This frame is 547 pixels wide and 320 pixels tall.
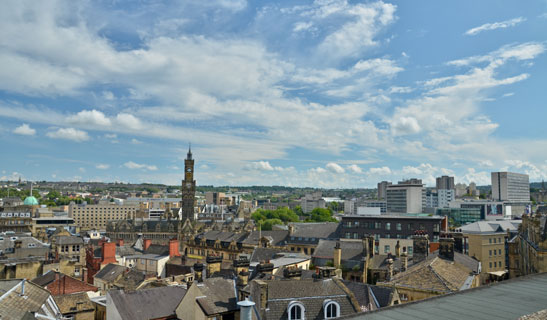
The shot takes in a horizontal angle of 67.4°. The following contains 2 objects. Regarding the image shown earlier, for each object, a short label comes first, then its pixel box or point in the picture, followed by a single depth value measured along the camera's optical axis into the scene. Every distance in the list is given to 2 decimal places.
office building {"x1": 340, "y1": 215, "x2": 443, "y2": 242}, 80.12
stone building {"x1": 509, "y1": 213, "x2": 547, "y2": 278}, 35.77
